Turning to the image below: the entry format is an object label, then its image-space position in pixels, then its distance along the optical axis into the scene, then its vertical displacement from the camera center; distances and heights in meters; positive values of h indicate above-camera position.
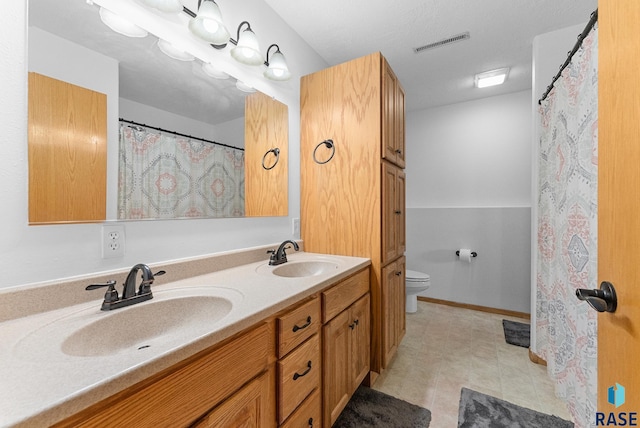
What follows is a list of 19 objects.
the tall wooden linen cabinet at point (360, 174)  1.63 +0.26
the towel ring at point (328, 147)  1.78 +0.46
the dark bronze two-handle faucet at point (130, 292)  0.81 -0.25
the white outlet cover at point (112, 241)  0.94 -0.10
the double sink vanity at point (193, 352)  0.47 -0.34
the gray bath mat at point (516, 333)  2.25 -1.09
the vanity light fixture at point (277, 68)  1.62 +0.91
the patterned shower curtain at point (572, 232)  1.07 -0.09
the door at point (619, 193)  0.53 +0.05
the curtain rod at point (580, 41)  1.03 +0.77
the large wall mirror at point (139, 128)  0.83 +0.37
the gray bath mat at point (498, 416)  1.38 -1.11
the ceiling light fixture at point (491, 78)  2.45 +1.32
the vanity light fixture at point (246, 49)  1.39 +0.89
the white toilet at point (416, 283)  2.61 -0.69
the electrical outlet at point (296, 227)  1.88 -0.09
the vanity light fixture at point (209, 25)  1.18 +0.88
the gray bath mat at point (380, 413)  1.38 -1.11
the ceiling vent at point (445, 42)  1.97 +1.34
